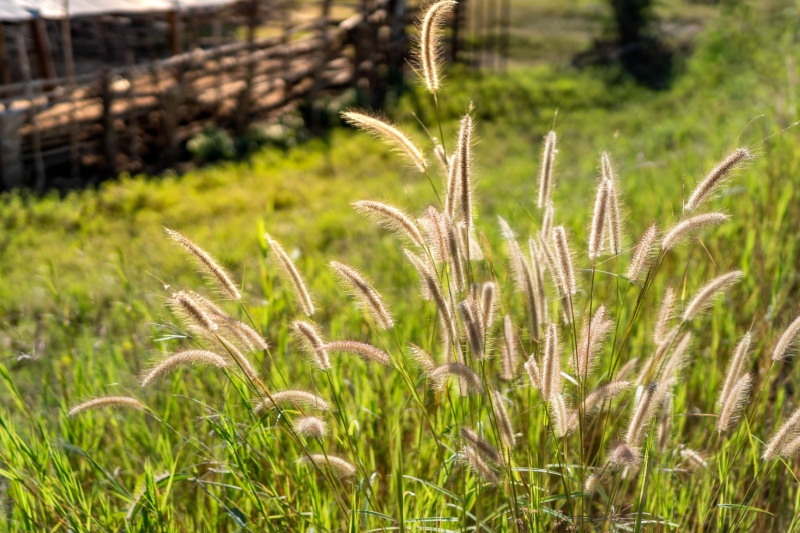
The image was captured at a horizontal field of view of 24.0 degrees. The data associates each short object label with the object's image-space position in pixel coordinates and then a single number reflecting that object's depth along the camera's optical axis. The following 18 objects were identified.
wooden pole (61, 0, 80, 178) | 9.89
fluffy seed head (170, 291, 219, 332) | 1.67
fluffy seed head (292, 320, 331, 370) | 1.69
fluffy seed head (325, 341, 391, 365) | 1.71
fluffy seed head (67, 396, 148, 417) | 1.73
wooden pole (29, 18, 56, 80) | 10.59
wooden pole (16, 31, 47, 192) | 9.40
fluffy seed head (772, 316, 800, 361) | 1.69
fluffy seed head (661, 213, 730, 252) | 1.72
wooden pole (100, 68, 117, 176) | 9.98
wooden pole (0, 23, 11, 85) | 10.41
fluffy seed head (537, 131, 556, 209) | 1.84
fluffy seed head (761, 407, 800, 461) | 1.68
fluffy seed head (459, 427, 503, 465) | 1.66
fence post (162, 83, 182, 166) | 10.78
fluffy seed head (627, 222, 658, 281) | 1.74
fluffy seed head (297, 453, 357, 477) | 1.74
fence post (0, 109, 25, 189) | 9.09
